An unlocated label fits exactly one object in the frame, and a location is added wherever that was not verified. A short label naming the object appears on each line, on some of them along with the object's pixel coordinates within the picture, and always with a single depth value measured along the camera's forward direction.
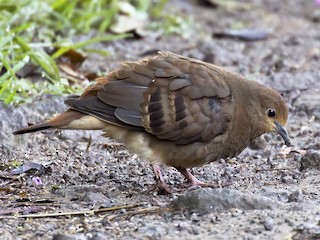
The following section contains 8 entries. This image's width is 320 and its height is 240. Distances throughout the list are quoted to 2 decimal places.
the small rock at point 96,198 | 9.73
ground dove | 10.34
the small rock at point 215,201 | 9.12
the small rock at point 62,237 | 8.09
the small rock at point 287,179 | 10.86
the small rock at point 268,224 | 8.52
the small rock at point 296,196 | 9.64
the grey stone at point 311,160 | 11.31
